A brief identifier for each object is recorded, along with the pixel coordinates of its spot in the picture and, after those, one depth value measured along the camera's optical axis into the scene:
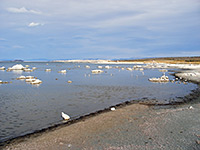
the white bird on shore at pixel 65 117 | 13.77
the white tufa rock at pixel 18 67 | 78.75
